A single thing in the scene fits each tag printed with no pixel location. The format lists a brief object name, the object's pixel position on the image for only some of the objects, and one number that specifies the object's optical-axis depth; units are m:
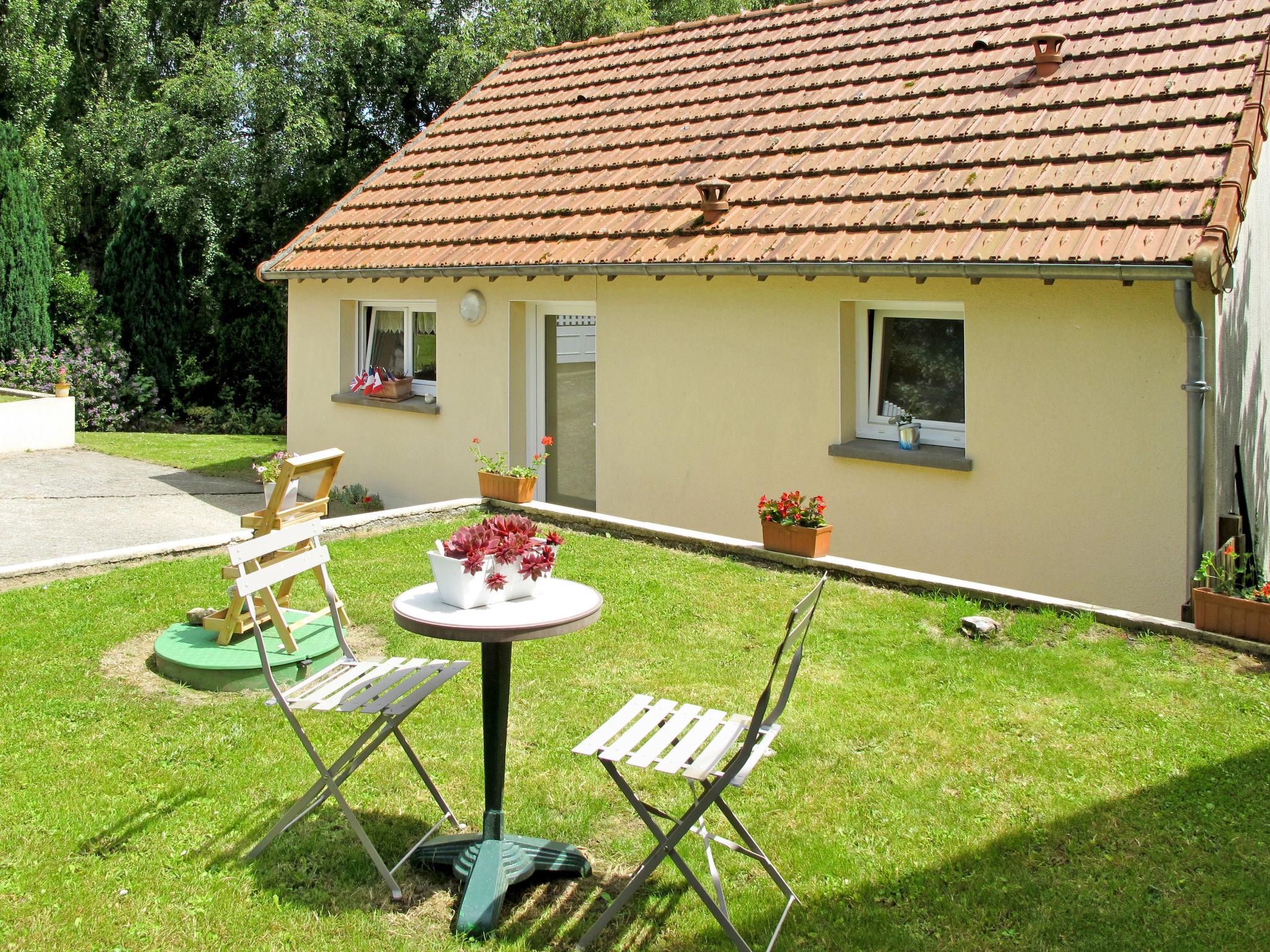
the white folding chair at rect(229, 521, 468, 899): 4.17
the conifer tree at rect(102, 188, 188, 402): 21.08
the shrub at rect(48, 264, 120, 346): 20.95
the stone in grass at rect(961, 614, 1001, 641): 6.78
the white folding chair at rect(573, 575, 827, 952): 3.67
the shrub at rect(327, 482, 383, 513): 13.12
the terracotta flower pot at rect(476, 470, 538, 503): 10.41
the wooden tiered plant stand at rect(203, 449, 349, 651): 6.30
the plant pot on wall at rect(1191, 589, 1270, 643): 6.48
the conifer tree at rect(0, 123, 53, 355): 19.52
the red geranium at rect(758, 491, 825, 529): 8.50
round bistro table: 3.95
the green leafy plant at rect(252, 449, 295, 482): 8.80
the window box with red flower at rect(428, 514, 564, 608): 4.14
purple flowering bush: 19.41
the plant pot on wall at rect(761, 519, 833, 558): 8.42
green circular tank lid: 6.11
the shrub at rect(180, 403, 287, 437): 21.45
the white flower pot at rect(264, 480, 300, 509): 7.39
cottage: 7.95
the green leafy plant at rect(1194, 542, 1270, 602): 6.70
